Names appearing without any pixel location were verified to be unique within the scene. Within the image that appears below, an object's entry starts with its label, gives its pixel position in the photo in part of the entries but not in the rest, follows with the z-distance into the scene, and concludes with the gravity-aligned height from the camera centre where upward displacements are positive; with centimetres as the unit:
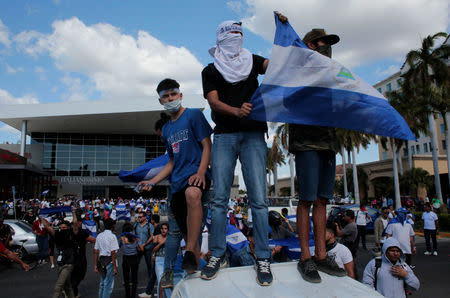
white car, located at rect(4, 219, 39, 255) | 1353 -139
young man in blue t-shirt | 289 +31
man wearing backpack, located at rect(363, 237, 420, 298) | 479 -108
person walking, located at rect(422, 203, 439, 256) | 1271 -123
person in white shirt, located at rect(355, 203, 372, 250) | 1431 -117
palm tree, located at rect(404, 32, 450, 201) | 2569 +880
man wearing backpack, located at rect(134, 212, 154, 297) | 919 -102
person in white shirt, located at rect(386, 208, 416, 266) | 890 -99
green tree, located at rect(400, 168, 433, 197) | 4122 +132
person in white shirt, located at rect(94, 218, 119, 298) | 780 -134
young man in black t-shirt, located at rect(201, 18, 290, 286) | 281 +52
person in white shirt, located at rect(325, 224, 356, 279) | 541 -89
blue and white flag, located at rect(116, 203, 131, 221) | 1796 -79
